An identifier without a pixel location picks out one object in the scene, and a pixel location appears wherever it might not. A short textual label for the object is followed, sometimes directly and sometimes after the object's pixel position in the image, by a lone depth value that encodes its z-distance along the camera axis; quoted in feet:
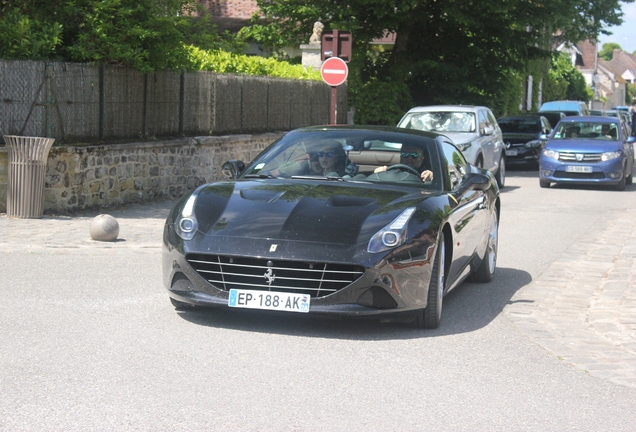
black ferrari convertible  21.35
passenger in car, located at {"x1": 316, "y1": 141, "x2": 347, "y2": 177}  26.04
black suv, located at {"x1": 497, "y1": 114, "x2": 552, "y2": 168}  95.55
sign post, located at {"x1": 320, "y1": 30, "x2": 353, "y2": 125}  62.69
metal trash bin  42.98
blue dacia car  73.56
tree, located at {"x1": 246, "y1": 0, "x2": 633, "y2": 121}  98.58
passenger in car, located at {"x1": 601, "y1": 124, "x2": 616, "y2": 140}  77.46
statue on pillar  90.12
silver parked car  65.77
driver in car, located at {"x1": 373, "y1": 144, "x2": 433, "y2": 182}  26.12
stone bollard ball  37.24
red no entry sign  62.69
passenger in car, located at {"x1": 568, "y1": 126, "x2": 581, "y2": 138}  78.00
